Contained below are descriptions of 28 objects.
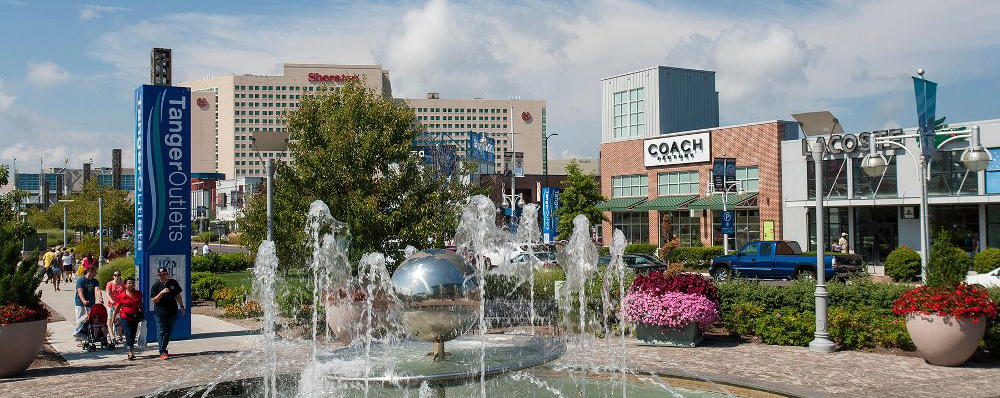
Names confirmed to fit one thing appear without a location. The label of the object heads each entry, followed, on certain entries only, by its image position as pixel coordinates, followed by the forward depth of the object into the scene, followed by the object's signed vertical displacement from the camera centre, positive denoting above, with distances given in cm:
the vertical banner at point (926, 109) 2425 +290
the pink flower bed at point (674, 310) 1506 -175
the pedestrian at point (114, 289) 1588 -132
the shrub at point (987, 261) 3059 -191
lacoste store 3816 +55
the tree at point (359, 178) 1933 +88
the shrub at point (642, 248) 4959 -211
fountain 923 -167
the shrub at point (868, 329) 1401 -202
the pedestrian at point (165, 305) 1441 -149
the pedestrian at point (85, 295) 1631 -146
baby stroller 1577 -203
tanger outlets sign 1692 +62
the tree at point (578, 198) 5038 +88
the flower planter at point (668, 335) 1532 -226
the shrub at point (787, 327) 1495 -208
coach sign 5184 +392
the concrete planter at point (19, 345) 1284 -191
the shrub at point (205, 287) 2647 -217
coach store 4784 +170
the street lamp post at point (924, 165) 2065 +108
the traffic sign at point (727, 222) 4253 -55
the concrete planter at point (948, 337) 1237 -188
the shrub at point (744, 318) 1587 -200
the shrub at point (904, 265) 3166 -211
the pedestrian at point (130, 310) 1481 -160
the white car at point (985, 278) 2450 -208
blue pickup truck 2962 -188
